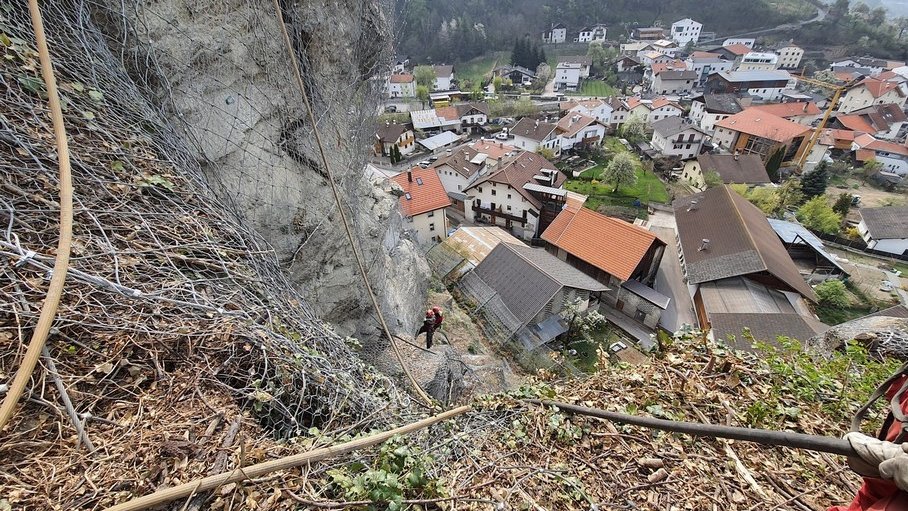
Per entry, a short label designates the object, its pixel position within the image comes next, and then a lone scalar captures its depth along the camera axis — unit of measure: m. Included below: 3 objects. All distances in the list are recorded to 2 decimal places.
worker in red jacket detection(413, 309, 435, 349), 9.91
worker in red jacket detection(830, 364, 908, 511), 1.21
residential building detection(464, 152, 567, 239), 27.92
